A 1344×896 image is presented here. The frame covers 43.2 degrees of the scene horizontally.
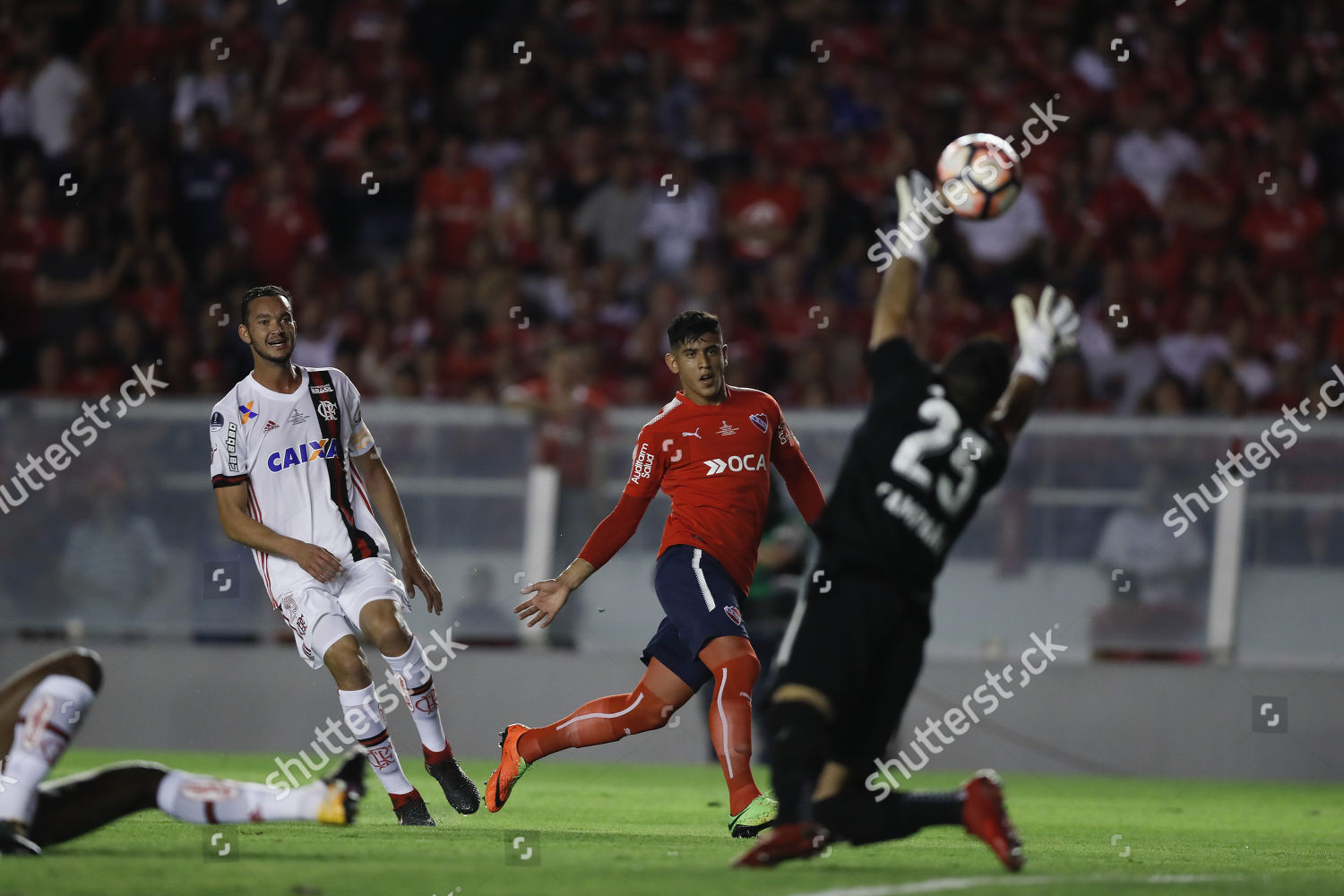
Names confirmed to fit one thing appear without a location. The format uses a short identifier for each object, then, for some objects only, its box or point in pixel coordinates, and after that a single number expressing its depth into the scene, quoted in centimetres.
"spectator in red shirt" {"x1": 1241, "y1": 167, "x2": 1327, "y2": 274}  1548
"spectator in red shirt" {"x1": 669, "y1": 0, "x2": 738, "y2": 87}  1727
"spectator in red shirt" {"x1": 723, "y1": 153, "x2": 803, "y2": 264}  1564
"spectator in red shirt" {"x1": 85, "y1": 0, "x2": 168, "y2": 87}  1695
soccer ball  650
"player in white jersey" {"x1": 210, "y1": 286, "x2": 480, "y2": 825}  745
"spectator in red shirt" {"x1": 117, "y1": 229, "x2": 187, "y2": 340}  1522
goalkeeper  550
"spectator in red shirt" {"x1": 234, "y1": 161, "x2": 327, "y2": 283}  1580
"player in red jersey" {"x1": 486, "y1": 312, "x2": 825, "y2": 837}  738
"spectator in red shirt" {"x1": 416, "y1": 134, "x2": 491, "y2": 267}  1600
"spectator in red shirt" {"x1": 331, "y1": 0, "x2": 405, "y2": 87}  1747
